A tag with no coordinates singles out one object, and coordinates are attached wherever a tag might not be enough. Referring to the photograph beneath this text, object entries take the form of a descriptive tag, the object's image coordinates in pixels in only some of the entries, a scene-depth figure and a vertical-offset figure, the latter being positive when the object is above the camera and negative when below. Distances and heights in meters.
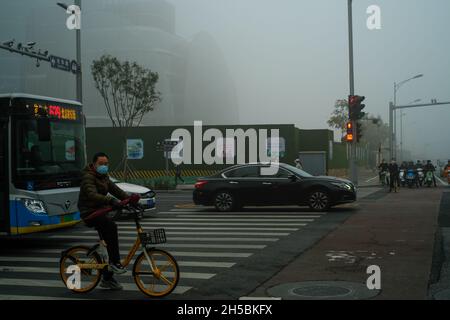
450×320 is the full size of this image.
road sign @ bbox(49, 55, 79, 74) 22.92 +3.75
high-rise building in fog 92.75 +18.61
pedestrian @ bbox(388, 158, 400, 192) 27.23 -0.96
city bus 10.60 -0.26
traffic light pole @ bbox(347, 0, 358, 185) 27.00 +3.70
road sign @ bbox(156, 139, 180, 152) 35.38 +0.59
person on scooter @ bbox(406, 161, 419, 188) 31.25 -1.26
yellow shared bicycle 6.99 -1.43
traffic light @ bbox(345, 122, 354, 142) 25.67 +0.87
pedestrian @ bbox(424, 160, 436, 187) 31.38 -0.89
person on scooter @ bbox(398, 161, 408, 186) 32.28 -0.98
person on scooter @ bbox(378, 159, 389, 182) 32.44 -0.87
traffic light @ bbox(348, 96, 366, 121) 25.12 +1.99
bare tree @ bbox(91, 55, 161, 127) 35.97 +4.83
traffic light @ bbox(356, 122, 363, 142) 25.92 +0.92
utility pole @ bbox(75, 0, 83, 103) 24.11 +3.51
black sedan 17.55 -1.12
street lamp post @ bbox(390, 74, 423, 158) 48.88 +6.37
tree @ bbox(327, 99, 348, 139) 78.88 +4.87
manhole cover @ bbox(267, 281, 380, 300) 6.82 -1.73
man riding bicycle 7.24 -0.64
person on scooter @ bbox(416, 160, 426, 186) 31.83 -1.27
